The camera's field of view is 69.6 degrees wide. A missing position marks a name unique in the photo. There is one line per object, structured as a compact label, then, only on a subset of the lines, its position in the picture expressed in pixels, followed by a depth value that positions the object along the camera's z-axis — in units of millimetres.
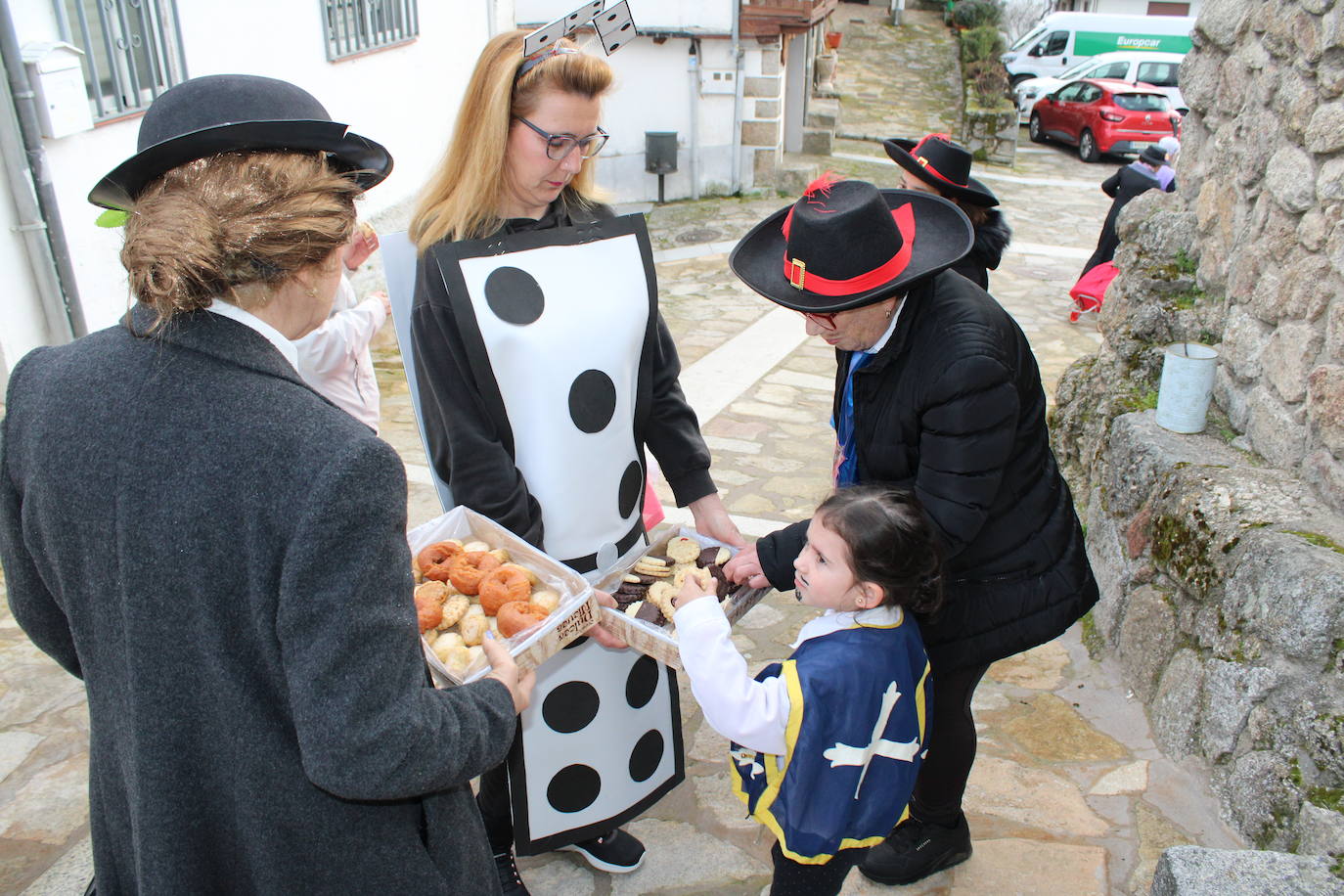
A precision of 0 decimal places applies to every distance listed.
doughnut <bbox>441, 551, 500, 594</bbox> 2148
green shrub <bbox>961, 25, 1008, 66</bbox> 21984
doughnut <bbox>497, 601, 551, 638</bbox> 2012
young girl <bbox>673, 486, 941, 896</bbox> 1904
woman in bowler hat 1192
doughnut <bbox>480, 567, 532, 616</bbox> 2098
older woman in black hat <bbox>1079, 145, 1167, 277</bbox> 8250
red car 16625
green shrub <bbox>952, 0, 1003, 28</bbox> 25547
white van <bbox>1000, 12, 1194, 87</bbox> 20891
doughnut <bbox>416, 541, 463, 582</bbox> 2184
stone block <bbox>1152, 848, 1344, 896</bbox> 1973
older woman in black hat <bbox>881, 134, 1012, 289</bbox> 4020
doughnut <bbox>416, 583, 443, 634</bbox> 2070
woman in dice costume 2160
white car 18266
